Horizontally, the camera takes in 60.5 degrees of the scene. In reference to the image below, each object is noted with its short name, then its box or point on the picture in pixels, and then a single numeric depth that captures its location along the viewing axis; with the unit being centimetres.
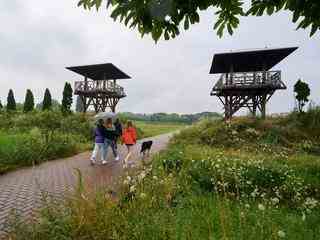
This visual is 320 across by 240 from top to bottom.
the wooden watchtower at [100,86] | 3315
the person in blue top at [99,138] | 1141
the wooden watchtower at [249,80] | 2408
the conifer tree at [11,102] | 3624
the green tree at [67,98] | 3018
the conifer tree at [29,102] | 3327
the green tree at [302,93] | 2089
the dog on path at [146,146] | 1187
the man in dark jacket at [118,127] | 1252
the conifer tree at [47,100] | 3458
